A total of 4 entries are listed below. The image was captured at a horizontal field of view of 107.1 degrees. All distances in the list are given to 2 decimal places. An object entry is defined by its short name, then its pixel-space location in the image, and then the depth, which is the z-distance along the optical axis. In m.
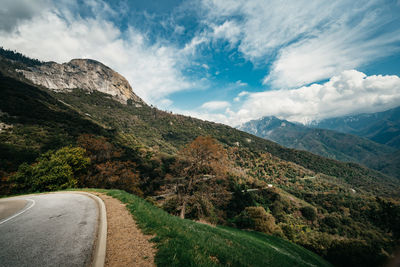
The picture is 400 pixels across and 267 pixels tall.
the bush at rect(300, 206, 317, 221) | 84.06
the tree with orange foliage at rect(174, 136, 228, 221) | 18.92
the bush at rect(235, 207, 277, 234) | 29.84
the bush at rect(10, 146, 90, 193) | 18.29
